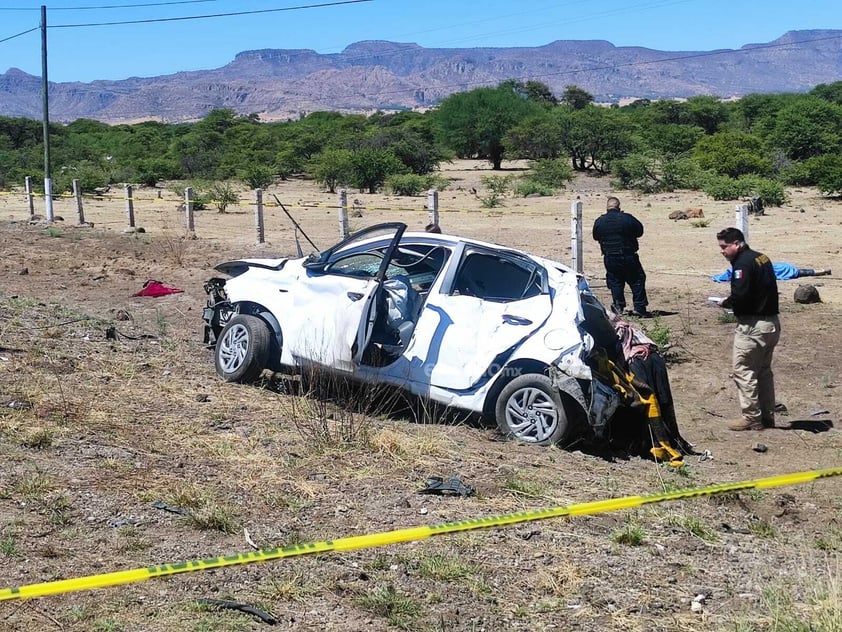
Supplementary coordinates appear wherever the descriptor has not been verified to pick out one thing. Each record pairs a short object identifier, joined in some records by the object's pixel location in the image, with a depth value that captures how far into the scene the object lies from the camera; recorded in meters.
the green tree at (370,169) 40.16
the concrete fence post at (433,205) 18.70
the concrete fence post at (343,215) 21.12
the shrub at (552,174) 40.91
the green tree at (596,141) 46.88
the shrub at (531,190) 36.53
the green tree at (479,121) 59.88
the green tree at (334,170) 41.38
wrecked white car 8.29
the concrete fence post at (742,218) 14.61
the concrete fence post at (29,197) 29.67
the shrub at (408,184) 38.06
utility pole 31.85
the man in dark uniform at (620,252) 14.24
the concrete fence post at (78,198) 27.12
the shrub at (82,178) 41.41
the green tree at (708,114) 70.19
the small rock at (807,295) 14.88
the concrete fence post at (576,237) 16.03
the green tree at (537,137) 50.19
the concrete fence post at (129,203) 25.42
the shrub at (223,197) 30.56
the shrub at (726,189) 30.67
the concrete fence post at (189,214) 24.30
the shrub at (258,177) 44.31
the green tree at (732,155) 38.47
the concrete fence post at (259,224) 22.01
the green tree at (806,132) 43.84
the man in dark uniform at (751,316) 9.42
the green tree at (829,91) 88.66
